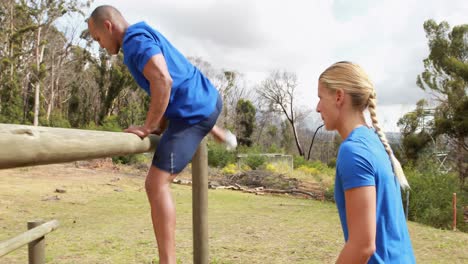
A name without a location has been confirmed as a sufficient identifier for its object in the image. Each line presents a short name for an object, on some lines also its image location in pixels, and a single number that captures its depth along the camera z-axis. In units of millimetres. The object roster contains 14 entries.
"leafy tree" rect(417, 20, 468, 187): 16234
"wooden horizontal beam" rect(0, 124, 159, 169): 967
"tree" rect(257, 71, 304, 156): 33781
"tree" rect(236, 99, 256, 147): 30906
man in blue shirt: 1799
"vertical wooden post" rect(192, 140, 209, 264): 2434
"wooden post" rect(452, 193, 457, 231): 8308
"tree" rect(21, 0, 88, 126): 24562
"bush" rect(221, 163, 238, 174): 15319
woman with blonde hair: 1149
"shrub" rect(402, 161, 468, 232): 9148
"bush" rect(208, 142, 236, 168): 16891
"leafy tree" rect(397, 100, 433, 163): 19281
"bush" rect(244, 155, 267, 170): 16719
